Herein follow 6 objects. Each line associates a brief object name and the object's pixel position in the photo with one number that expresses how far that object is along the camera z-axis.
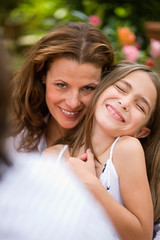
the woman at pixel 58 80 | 2.68
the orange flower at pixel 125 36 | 4.75
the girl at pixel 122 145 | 2.18
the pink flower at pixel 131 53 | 4.43
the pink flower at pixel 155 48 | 4.67
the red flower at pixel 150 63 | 4.40
